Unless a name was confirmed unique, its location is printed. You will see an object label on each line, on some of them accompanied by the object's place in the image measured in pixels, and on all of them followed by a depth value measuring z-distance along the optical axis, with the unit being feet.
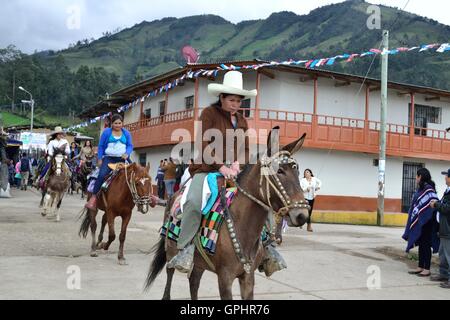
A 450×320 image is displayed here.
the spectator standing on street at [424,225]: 29.30
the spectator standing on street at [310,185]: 49.55
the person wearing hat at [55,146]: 45.47
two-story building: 77.15
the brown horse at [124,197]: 27.40
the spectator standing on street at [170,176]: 68.02
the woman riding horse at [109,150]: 29.45
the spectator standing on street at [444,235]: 26.30
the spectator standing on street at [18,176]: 92.71
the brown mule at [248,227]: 13.98
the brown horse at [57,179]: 45.19
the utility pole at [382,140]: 66.13
